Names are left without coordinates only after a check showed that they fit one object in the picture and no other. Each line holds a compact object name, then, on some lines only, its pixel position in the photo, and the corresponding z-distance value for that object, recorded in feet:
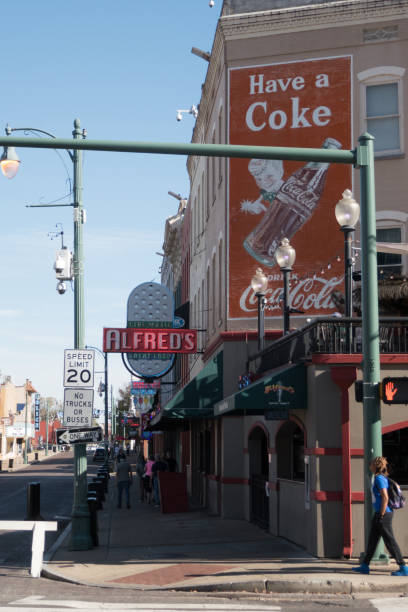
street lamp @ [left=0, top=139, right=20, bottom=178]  44.75
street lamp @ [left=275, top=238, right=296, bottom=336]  58.54
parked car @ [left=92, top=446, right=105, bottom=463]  279.08
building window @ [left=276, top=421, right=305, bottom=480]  57.00
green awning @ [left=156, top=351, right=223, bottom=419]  74.38
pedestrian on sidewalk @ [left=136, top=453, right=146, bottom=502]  107.96
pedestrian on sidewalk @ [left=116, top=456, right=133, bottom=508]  92.48
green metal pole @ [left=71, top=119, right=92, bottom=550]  54.70
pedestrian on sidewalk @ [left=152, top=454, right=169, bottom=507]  95.14
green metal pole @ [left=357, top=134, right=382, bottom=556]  42.50
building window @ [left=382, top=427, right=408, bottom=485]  48.98
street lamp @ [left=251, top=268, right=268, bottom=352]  64.20
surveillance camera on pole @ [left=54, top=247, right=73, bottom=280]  59.21
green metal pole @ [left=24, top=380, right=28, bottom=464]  294.48
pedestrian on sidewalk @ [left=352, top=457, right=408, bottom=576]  40.22
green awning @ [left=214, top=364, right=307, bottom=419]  49.73
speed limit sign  55.11
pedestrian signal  41.88
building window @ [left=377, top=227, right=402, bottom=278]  71.10
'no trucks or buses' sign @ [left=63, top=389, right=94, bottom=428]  54.49
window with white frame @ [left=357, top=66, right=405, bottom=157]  71.87
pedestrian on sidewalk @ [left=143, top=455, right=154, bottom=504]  99.60
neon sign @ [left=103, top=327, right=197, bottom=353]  80.33
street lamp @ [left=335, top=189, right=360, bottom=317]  48.60
